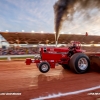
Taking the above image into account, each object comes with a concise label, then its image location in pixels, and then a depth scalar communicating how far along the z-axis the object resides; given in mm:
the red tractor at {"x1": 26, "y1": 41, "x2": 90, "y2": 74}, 3676
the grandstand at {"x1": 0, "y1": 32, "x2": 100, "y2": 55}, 13043
